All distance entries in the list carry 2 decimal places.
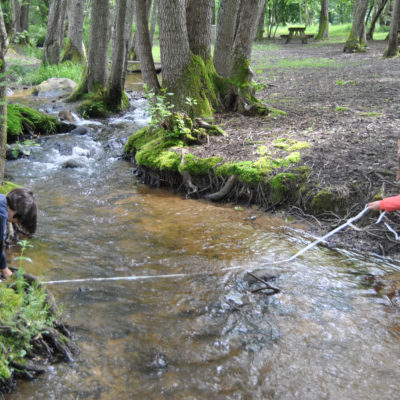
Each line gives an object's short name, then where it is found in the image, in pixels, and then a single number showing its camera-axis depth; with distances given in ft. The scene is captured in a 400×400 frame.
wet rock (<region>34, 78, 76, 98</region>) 52.80
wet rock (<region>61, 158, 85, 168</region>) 31.65
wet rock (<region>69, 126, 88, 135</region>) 39.07
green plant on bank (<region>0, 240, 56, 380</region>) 10.11
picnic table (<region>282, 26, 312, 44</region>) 113.39
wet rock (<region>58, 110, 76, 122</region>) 41.68
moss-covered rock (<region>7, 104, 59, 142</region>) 35.37
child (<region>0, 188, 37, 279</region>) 12.08
